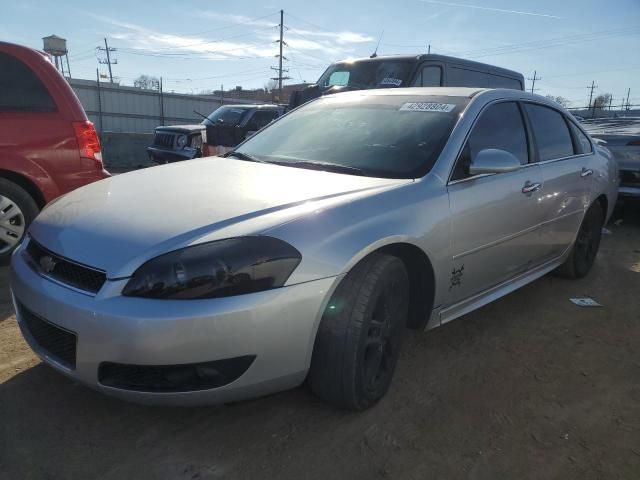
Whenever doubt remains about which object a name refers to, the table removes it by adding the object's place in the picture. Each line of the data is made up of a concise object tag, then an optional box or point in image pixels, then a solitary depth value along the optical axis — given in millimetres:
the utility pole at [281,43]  49688
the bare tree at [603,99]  49209
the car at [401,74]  7824
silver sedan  1950
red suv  4172
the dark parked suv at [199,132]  10617
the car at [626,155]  6805
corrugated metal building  20094
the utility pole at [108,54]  68250
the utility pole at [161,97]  22333
